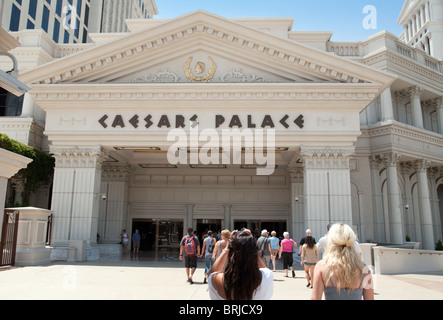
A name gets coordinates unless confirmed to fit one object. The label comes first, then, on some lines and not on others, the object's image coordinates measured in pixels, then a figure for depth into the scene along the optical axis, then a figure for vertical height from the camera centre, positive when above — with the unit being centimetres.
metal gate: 1459 -61
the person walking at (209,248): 1294 -79
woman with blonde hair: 387 -49
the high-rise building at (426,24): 4472 +2491
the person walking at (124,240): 2403 -104
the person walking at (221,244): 1121 -60
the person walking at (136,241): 2462 -113
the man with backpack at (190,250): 1223 -84
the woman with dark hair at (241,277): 380 -53
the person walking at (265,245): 1438 -77
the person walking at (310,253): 1106 -79
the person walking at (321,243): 1136 -51
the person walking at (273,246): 1551 -84
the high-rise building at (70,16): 3588 +2460
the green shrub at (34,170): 2403 +348
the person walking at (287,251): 1422 -96
